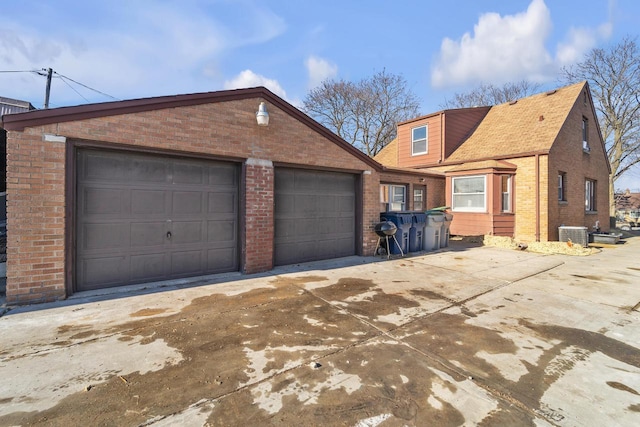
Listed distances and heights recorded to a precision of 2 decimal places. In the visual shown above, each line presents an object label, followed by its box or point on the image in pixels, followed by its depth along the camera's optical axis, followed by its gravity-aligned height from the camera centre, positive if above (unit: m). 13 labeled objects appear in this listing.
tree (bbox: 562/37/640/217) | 19.44 +7.48
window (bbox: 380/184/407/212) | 12.04 +0.70
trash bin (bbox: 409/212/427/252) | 8.84 -0.55
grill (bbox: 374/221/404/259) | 7.80 -0.50
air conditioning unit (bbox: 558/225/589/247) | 10.27 -0.75
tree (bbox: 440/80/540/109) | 25.84 +10.94
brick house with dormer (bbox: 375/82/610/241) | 11.06 +2.32
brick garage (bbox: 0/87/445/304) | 4.17 +0.42
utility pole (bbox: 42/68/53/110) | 15.28 +6.71
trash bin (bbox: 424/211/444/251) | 9.16 -0.49
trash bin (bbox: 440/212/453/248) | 9.50 -0.61
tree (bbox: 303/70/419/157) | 24.34 +9.19
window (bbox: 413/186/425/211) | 12.39 +0.68
